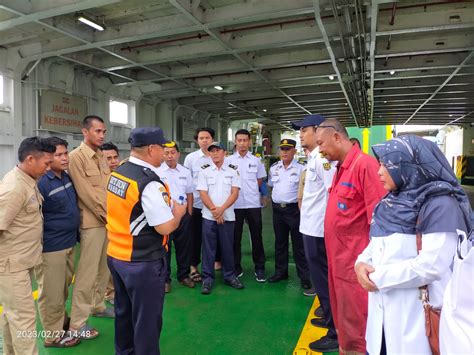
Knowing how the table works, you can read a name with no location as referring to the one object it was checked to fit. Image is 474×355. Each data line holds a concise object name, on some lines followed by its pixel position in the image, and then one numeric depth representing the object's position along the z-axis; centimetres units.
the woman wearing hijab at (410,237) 128
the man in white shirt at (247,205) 409
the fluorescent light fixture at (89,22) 456
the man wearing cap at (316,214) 273
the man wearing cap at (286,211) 392
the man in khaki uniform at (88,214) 277
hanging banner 593
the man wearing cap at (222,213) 379
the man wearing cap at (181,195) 386
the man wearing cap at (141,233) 189
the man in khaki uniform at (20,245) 211
